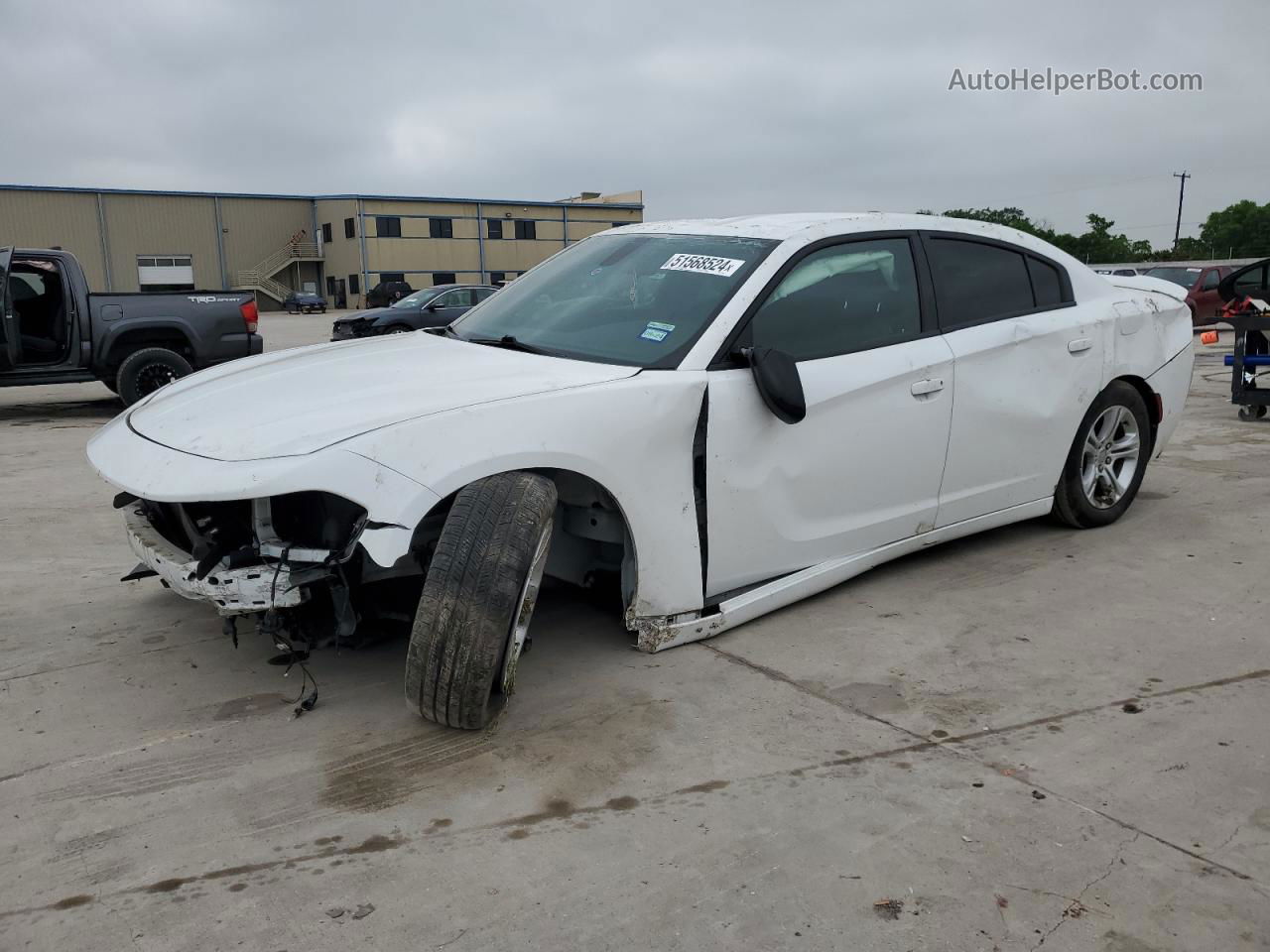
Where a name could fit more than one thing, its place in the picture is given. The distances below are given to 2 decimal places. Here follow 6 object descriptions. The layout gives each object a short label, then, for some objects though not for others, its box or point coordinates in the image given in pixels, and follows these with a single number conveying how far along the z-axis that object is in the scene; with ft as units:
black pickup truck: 35.27
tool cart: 30.40
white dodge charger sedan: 10.07
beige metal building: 183.11
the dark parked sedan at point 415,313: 66.95
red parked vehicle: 69.67
